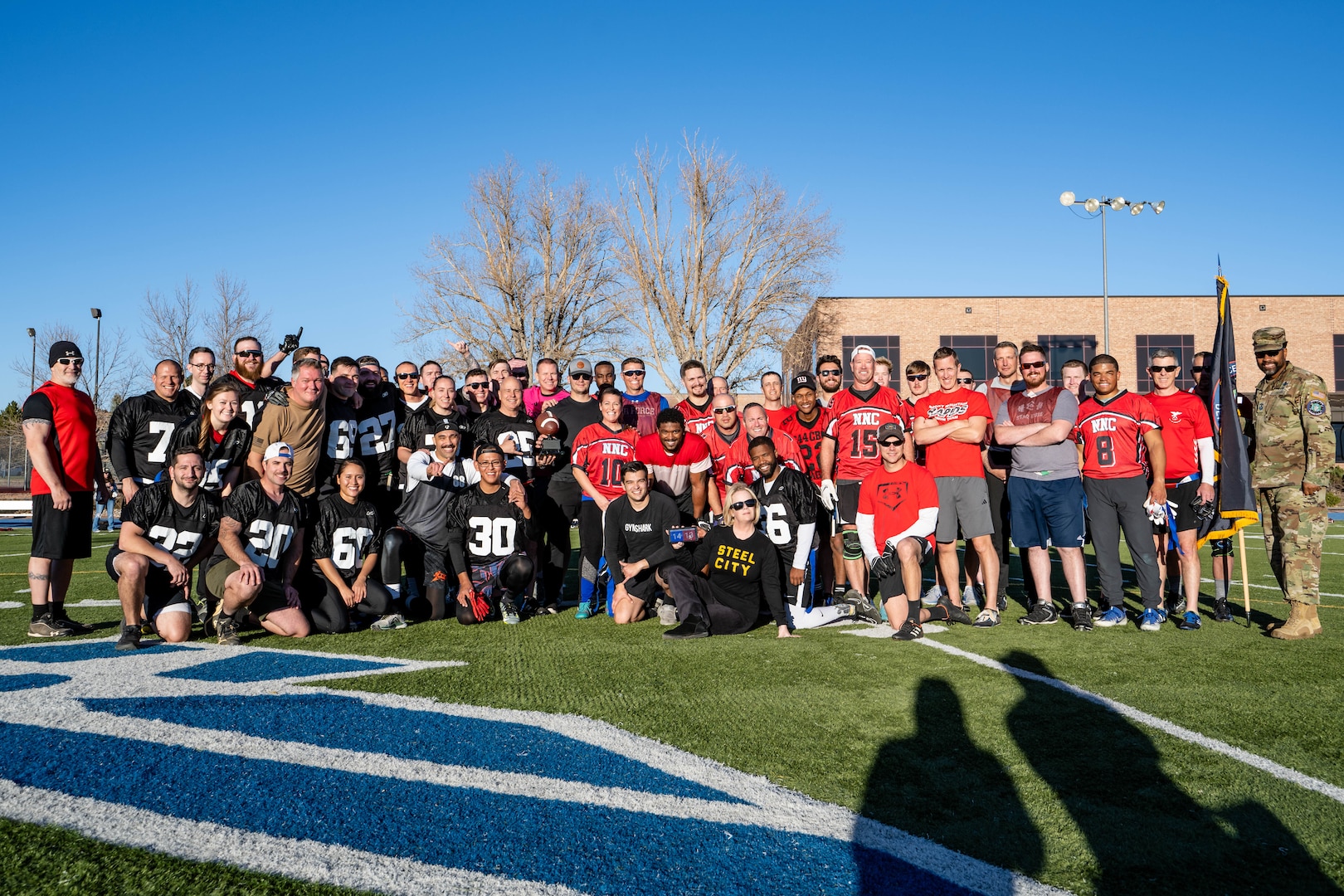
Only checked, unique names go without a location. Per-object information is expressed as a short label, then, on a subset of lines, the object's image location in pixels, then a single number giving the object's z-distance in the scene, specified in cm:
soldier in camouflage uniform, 582
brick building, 3831
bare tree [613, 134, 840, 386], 3072
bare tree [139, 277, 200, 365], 2475
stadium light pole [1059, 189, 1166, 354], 2478
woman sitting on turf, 605
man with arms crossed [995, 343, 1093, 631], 630
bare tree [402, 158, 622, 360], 3225
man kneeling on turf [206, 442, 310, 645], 570
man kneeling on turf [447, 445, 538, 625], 672
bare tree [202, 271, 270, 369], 2505
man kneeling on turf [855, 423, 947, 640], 607
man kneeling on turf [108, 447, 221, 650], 556
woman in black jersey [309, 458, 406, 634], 626
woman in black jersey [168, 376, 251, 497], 607
